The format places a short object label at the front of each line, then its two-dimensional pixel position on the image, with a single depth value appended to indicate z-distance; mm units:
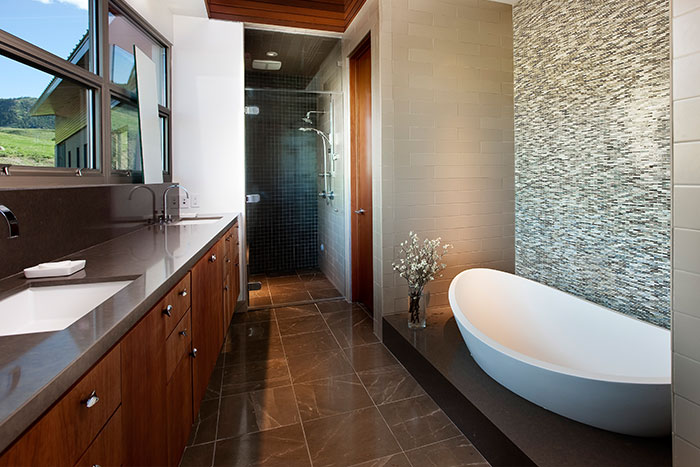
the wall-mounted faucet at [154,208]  3055
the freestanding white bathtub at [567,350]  1510
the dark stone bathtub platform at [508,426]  1514
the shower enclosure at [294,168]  4039
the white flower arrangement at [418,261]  2834
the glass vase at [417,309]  2854
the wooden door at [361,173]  3662
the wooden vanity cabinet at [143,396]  681
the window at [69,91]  1579
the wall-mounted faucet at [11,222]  1091
